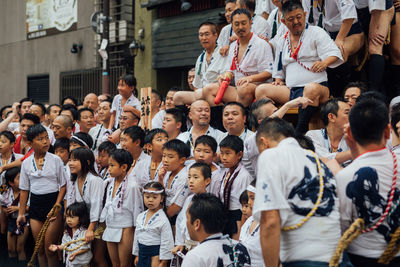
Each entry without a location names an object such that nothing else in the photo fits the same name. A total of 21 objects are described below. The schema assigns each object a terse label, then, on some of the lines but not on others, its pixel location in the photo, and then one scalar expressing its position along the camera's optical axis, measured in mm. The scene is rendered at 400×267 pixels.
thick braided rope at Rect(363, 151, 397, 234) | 2629
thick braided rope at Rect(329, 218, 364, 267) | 2570
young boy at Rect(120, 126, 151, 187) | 5623
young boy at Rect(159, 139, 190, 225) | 4902
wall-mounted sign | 18172
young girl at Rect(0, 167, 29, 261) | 7094
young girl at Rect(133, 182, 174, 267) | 4816
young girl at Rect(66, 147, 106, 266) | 5621
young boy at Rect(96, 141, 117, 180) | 6133
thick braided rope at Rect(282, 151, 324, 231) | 2629
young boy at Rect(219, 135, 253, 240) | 4434
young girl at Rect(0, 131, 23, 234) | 7387
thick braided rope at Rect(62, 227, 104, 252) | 5496
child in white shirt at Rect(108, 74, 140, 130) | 7551
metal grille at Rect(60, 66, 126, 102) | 16266
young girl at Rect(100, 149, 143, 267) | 5293
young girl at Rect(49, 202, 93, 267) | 5516
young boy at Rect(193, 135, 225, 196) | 4707
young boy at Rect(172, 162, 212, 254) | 4461
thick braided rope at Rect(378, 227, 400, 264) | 2619
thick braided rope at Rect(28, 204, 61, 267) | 5844
